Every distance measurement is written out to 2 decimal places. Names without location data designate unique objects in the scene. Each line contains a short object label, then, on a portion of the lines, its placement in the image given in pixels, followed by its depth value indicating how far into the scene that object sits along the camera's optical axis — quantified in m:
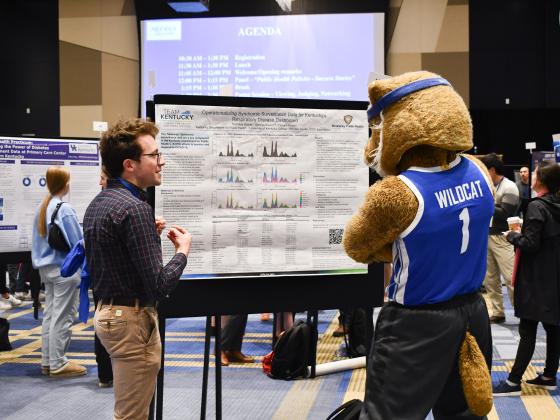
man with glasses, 2.14
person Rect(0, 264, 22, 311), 7.11
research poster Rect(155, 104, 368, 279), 2.45
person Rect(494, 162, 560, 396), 3.87
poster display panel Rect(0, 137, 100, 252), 4.94
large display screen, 8.65
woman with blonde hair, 4.43
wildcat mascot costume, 1.87
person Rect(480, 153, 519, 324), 5.95
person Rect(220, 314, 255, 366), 4.71
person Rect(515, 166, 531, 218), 8.10
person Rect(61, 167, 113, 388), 3.32
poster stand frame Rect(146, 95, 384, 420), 2.46
